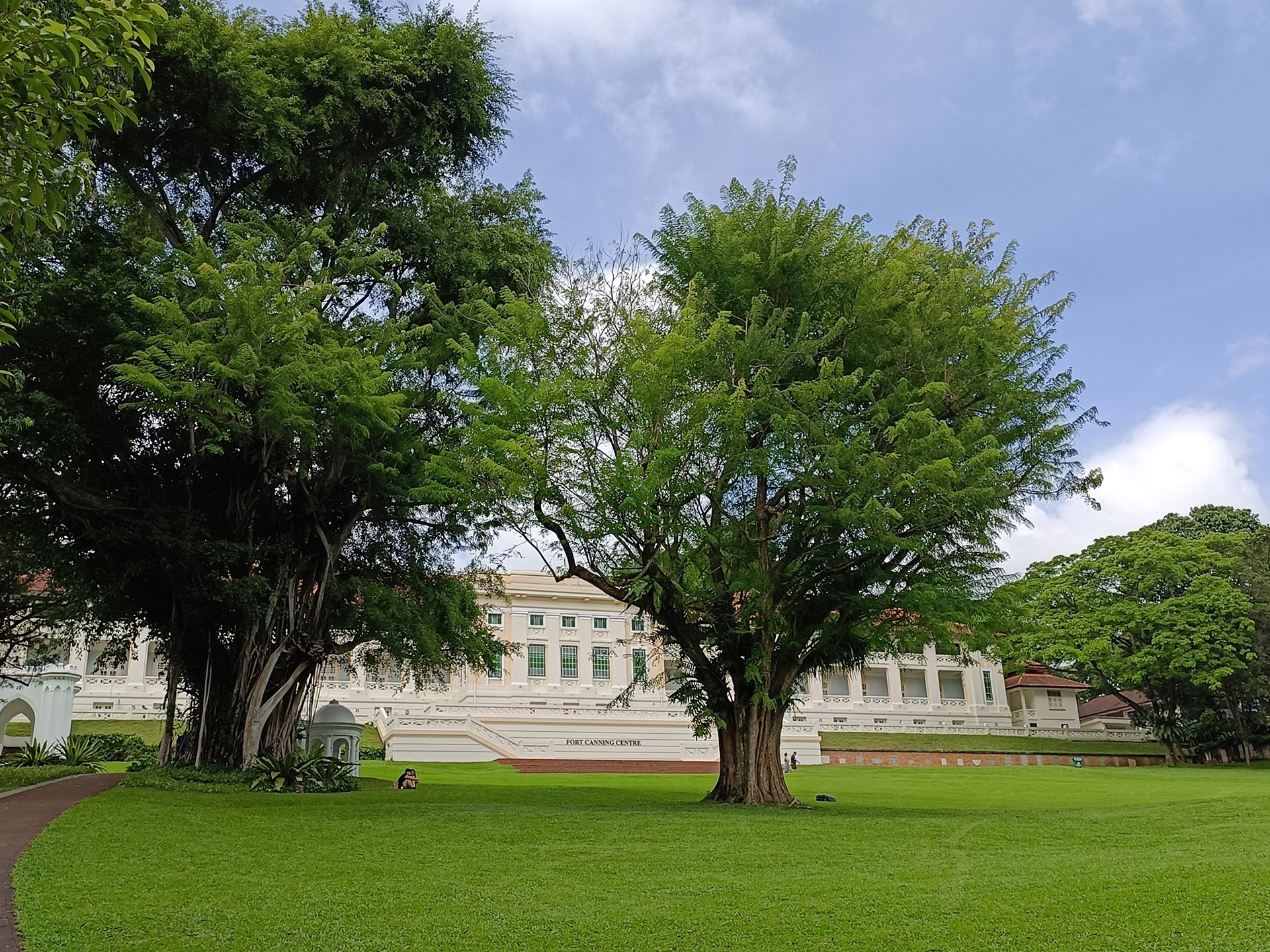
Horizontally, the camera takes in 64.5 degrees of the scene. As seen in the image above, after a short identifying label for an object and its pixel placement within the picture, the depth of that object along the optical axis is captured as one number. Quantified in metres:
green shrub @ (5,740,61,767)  26.16
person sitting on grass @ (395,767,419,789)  21.62
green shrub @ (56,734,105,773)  25.58
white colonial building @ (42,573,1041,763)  37.72
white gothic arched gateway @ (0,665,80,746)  34.81
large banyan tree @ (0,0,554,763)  16.59
